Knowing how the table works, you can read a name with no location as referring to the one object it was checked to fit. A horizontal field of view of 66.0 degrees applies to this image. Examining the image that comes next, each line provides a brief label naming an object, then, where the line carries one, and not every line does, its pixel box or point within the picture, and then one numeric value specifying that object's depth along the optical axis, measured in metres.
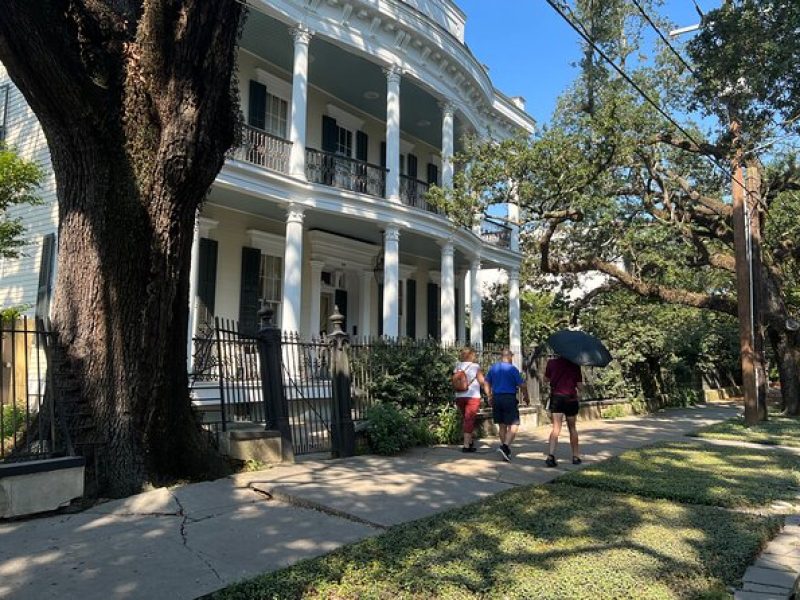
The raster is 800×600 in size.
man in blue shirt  8.58
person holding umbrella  8.03
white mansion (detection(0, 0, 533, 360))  13.23
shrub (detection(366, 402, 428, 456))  8.55
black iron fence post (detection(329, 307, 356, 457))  8.17
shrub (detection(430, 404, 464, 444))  9.98
